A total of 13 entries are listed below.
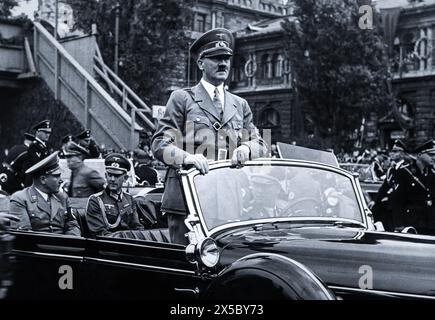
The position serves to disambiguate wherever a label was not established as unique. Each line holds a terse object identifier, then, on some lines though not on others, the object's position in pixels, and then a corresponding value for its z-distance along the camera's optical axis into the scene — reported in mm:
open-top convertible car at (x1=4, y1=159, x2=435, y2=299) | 3316
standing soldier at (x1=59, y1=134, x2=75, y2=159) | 9828
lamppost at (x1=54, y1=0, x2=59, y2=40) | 19988
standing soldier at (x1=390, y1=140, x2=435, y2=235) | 9523
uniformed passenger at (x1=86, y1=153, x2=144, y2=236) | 5270
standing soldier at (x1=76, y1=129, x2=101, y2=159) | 10836
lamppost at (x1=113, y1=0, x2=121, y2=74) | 20984
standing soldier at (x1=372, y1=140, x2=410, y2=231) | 10094
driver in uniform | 4105
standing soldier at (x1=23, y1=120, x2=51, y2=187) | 9383
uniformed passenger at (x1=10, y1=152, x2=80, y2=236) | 5609
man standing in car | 4543
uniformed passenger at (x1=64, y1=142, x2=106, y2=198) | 8109
